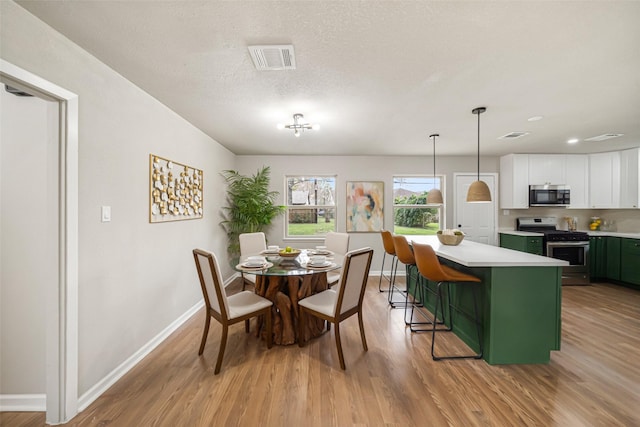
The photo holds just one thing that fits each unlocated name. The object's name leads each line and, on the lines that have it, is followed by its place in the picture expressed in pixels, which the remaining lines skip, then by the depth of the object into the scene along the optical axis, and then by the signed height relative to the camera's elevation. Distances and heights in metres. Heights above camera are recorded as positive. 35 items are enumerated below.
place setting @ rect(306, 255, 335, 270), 2.36 -0.47
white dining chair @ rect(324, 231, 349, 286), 3.48 -0.41
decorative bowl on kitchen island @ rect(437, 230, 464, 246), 3.00 -0.29
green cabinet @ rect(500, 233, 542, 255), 4.37 -0.52
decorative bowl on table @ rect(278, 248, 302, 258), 2.64 -0.42
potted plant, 4.37 +0.11
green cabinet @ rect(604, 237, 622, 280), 4.33 -0.77
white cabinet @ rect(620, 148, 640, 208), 4.35 +0.62
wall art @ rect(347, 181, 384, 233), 4.99 +0.11
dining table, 2.37 -0.75
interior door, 5.02 -0.03
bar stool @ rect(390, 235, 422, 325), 3.00 -0.46
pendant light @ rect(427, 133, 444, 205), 3.68 +0.25
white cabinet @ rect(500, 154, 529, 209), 4.73 +0.61
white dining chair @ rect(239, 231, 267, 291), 3.47 -0.42
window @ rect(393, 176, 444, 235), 5.13 +0.13
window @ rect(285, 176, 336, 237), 5.09 +0.27
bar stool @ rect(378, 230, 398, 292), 3.57 -0.42
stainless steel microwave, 4.66 +0.32
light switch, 1.85 +0.00
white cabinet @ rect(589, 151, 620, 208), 4.60 +0.62
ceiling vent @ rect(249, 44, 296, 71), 1.65 +1.08
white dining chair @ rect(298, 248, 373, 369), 2.08 -0.79
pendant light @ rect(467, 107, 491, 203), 2.81 +0.24
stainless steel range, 4.35 -0.64
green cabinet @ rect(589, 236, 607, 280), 4.48 -0.77
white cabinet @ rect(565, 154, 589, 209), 4.73 +0.66
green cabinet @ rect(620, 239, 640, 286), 4.08 -0.78
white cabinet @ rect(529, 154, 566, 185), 4.74 +0.81
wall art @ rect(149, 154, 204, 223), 2.44 +0.25
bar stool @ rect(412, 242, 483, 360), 2.22 -0.55
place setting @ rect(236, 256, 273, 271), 2.32 -0.48
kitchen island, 2.12 -0.80
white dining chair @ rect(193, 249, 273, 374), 2.01 -0.81
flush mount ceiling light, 2.85 +1.01
